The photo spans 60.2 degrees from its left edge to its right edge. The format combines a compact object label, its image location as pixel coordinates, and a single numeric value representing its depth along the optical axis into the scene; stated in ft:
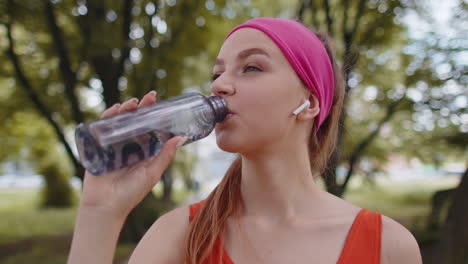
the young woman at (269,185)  4.63
